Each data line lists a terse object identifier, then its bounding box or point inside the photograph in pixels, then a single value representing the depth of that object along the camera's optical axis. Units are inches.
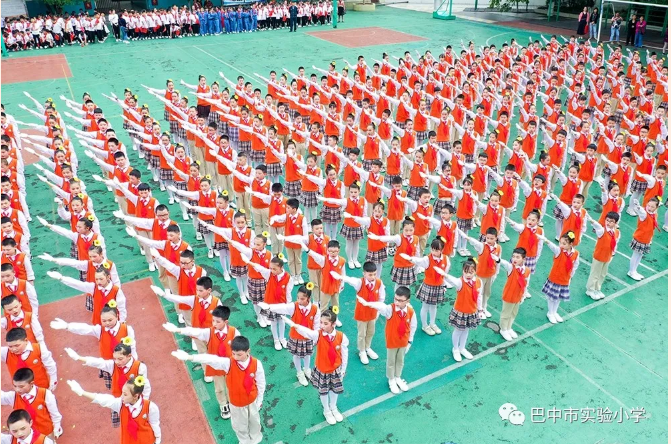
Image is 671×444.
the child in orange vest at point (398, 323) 221.1
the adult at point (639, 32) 930.1
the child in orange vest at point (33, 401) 177.8
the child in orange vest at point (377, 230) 286.0
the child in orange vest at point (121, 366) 184.5
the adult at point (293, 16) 1128.8
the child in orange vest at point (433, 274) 257.0
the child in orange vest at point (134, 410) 170.6
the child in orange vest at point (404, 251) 272.2
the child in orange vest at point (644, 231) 307.9
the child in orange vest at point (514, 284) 260.2
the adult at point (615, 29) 962.7
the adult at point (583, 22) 1043.9
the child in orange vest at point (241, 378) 187.3
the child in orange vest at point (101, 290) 228.2
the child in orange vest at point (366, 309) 237.5
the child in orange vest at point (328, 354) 205.6
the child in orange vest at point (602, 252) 291.4
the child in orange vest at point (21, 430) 163.5
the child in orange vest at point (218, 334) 201.3
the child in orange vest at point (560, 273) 271.3
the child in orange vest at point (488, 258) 272.4
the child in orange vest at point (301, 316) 216.2
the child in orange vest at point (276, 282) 234.2
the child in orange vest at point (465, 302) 243.0
